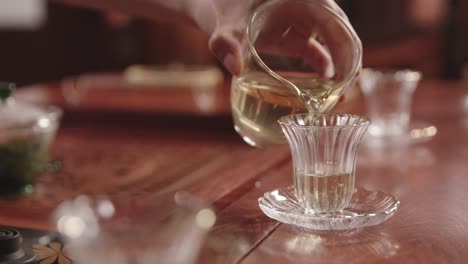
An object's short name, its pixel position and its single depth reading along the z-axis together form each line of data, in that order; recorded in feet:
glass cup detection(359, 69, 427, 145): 3.75
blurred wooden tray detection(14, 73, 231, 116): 4.70
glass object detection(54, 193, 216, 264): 1.93
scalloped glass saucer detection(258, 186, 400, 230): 2.40
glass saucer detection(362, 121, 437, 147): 3.55
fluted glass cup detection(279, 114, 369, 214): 2.44
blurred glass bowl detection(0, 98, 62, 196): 3.39
